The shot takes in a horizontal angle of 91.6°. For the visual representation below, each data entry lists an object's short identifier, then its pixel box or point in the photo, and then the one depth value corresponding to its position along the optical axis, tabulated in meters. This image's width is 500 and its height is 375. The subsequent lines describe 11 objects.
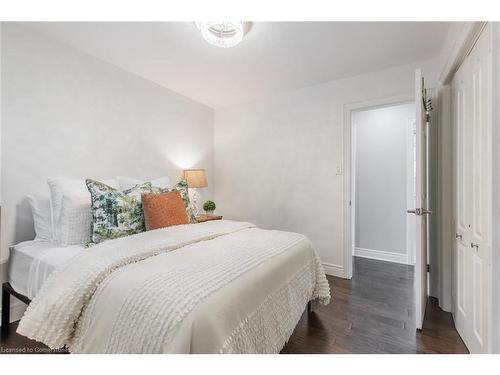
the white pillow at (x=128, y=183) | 2.30
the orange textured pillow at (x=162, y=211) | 1.94
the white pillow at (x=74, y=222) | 1.75
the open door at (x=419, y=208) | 1.78
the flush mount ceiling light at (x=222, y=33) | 1.86
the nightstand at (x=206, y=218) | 2.96
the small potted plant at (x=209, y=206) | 3.44
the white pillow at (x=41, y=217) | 1.92
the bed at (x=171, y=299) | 0.91
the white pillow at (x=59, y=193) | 1.84
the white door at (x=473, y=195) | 1.31
